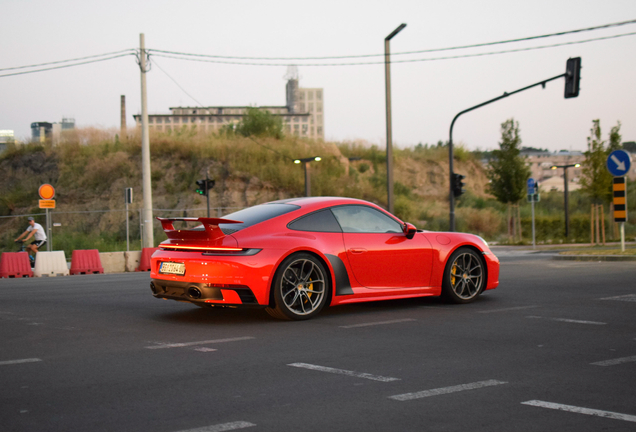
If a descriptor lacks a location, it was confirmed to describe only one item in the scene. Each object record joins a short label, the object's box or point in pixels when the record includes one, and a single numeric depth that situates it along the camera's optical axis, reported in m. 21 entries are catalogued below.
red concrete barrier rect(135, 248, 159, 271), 19.89
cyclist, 21.56
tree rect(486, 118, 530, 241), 39.38
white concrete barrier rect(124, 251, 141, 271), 20.31
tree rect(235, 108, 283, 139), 57.88
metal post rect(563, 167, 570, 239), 40.66
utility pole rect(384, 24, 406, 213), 23.20
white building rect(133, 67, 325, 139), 154.25
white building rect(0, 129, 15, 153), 52.00
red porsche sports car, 7.60
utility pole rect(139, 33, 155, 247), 24.27
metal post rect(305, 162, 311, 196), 31.39
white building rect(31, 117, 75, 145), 50.81
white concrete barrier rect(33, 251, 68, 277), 18.52
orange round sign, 21.92
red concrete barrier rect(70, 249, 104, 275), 18.75
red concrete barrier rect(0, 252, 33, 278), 18.08
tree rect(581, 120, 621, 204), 36.22
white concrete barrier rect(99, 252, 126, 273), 19.95
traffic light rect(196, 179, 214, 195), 30.21
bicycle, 21.56
